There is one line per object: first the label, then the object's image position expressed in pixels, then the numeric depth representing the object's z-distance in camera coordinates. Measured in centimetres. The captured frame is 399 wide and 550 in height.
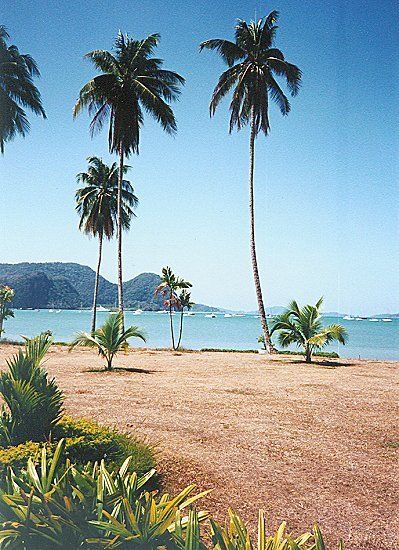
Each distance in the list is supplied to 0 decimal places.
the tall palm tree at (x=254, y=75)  1800
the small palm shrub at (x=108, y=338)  1018
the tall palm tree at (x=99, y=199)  2967
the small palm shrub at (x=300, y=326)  1330
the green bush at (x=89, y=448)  283
